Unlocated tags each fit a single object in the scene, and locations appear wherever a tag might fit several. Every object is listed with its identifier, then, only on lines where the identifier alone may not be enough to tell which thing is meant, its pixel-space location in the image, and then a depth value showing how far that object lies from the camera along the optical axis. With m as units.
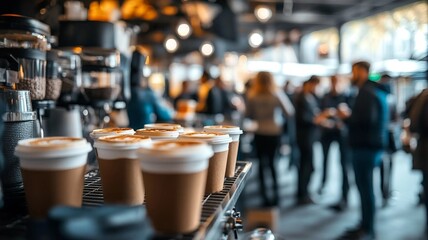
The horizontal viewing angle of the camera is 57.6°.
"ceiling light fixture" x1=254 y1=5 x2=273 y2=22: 6.23
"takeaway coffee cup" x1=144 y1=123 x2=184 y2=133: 1.45
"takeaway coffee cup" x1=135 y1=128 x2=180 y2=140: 1.27
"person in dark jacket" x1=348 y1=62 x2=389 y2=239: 3.27
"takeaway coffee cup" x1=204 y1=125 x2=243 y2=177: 1.43
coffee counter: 0.93
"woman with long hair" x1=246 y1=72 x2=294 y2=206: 4.35
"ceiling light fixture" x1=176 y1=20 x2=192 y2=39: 6.28
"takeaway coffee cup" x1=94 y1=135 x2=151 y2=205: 1.05
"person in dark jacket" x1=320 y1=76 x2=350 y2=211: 4.57
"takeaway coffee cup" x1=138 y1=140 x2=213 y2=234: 0.88
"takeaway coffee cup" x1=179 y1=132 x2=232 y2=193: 1.22
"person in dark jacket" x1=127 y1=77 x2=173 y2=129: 3.27
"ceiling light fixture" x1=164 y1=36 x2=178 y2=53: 7.65
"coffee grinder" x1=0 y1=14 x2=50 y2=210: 1.10
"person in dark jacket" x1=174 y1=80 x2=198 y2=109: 7.06
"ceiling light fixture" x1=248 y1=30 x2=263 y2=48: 7.41
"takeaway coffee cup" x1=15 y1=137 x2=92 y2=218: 0.90
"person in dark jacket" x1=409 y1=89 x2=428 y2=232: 3.13
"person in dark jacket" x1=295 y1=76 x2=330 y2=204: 4.69
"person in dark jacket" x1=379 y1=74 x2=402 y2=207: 4.38
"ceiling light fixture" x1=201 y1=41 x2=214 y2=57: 8.14
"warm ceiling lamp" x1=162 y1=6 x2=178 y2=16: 6.13
